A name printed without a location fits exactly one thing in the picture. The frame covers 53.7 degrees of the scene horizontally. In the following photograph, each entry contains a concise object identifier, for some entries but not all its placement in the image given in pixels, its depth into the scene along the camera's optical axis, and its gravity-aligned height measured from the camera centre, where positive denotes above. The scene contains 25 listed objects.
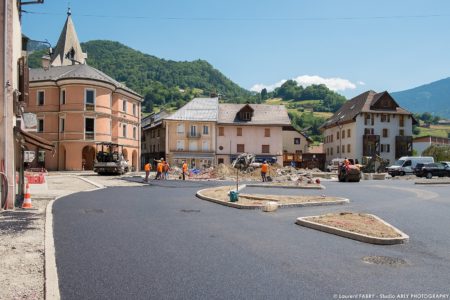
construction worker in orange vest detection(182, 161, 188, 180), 36.89 -1.16
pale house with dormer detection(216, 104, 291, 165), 65.38 +3.01
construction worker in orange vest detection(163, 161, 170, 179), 37.50 -1.28
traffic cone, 15.02 -1.56
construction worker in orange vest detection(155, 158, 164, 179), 35.34 -1.19
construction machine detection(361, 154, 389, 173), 51.91 -1.04
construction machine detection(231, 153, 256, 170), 45.72 -0.71
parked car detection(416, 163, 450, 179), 42.50 -1.47
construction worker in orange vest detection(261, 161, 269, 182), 34.03 -1.21
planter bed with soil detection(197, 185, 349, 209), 16.42 -1.82
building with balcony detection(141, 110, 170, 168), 68.19 +2.67
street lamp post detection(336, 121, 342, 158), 76.45 +2.98
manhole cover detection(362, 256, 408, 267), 7.86 -1.90
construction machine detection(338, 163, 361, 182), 35.59 -1.45
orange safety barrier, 28.16 -1.52
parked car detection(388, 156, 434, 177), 47.84 -1.08
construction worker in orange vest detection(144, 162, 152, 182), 30.50 -0.90
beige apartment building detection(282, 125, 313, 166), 82.31 +2.47
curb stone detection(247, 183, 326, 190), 26.30 -1.89
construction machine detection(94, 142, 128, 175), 40.25 -0.72
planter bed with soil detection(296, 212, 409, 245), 9.78 -1.81
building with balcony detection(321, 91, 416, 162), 69.94 +4.26
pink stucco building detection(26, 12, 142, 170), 50.66 +5.14
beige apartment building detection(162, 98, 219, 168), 63.38 +2.45
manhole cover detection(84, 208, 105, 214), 14.40 -1.85
